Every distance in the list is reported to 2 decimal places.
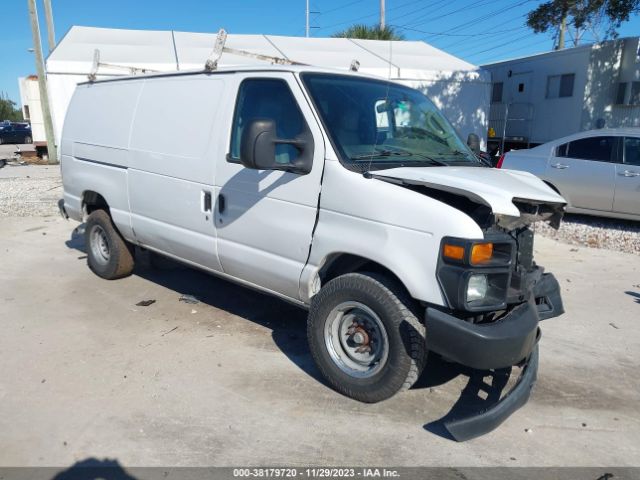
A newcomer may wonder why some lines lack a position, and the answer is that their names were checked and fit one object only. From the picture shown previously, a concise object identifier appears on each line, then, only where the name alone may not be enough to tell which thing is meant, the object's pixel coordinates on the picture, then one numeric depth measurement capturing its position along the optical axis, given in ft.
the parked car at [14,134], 128.16
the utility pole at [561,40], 94.92
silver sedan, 27.61
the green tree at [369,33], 84.17
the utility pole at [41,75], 62.80
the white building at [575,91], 49.21
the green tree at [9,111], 269.66
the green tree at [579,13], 45.32
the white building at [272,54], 51.65
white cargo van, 10.05
